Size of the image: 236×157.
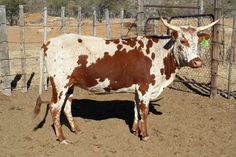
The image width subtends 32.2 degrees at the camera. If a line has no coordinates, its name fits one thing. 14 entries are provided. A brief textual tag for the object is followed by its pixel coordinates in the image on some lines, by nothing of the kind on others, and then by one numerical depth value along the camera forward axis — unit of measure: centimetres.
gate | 1086
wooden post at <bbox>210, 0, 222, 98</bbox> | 952
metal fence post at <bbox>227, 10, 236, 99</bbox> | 933
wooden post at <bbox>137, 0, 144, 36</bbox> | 1132
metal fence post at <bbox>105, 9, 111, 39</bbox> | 1172
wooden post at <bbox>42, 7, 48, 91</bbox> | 1059
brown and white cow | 660
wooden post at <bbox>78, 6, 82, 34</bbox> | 1117
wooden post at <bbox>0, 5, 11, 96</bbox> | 1002
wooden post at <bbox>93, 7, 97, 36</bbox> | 1161
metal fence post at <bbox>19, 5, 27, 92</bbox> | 1024
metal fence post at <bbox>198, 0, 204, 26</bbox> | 1205
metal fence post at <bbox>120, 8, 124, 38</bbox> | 1202
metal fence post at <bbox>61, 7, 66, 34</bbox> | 1083
